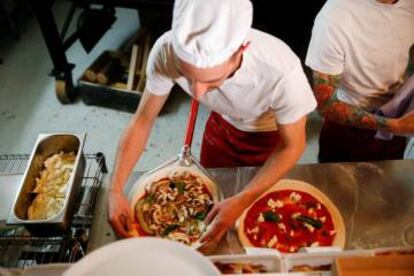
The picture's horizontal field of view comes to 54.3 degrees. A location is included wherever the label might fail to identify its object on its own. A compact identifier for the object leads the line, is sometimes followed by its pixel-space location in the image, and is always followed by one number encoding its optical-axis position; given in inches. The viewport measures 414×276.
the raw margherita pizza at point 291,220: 53.1
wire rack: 55.3
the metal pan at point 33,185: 54.4
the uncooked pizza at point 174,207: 53.9
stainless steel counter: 53.8
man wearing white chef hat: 41.1
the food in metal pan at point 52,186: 61.2
